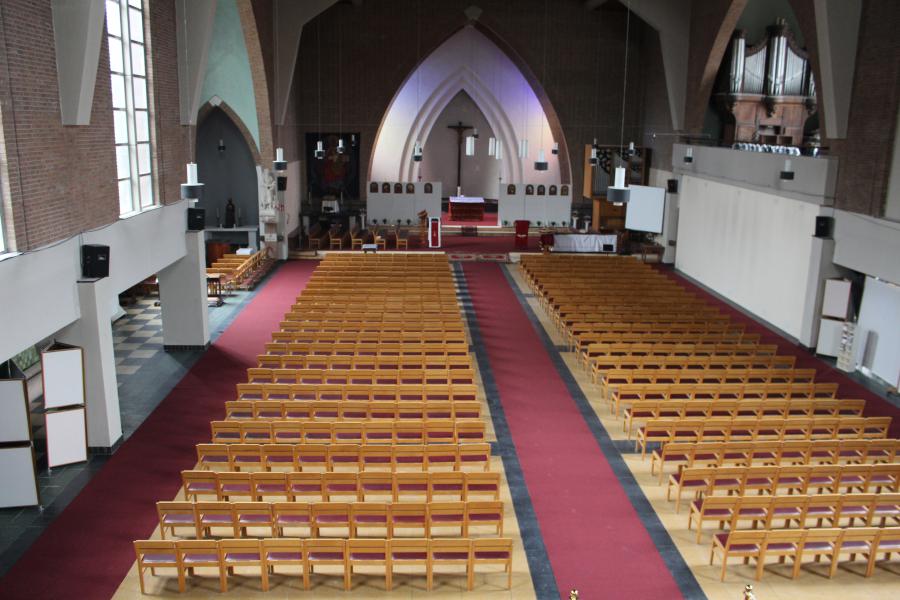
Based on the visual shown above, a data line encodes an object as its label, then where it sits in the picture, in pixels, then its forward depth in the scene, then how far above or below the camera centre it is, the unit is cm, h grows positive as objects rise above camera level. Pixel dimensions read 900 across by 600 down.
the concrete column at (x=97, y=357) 1067 -294
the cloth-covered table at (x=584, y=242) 2655 -279
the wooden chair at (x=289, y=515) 804 -396
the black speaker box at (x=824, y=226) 1617 -125
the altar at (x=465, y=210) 3353 -221
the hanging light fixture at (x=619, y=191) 1321 -49
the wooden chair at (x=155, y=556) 738 -397
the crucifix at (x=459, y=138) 3684 +108
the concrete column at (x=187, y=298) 1534 -295
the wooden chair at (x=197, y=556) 731 -396
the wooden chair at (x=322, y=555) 737 -400
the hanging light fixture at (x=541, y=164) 2424 -7
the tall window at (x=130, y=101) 1241 +89
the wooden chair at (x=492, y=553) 749 -409
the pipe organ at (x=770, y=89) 2192 +227
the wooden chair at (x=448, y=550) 747 -394
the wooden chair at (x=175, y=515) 808 -398
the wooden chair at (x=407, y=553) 743 -404
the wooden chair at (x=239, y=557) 736 -394
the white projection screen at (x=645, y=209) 2599 -156
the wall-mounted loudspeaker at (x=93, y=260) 1067 -152
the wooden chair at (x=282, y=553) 735 -394
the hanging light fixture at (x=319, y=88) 2862 +268
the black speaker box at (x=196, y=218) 1521 -127
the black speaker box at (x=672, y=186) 2527 -72
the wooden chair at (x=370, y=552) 740 -391
